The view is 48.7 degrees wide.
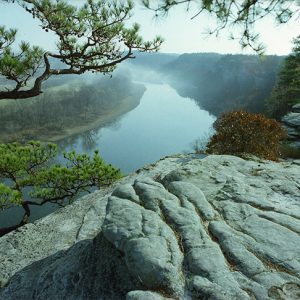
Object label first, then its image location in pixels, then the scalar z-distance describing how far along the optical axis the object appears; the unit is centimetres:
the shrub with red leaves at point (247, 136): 1197
